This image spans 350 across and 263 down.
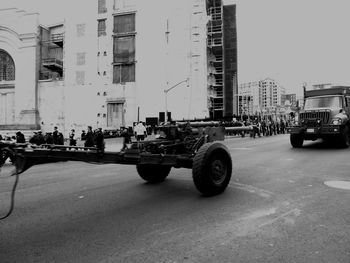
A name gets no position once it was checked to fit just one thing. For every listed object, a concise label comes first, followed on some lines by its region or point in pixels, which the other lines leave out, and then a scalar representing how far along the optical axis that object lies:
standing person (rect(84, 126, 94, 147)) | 17.56
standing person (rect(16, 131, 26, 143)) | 16.24
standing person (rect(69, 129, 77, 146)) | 19.23
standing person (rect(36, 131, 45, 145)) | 16.55
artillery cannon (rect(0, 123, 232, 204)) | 4.21
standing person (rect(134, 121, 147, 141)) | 22.28
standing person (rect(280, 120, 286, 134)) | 38.53
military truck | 14.93
